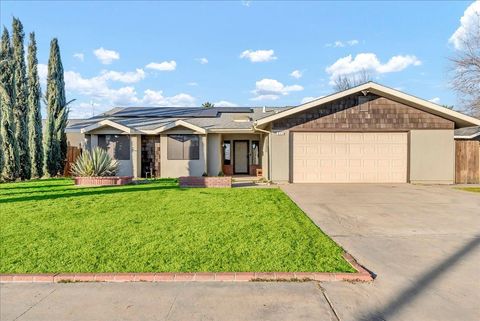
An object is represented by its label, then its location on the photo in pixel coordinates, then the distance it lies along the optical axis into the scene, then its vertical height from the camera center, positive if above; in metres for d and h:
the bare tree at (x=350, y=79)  37.82 +9.75
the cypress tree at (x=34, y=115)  17.38 +2.55
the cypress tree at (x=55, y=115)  17.95 +2.62
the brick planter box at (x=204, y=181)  12.48 -1.02
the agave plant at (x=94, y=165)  12.93 -0.32
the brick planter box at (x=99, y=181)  12.80 -0.99
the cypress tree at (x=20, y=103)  16.14 +2.98
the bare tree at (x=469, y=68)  22.48 +6.53
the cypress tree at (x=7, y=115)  15.38 +2.24
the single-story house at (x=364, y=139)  13.89 +0.75
